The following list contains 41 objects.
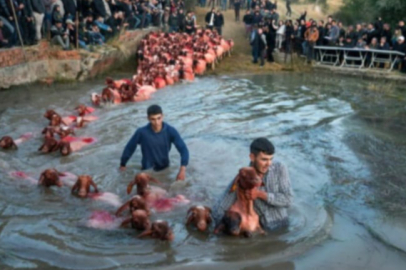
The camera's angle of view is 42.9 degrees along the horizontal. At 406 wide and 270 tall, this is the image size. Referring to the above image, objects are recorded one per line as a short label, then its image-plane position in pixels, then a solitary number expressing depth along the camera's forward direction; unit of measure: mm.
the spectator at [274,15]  27047
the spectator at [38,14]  16312
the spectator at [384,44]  20755
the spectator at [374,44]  21031
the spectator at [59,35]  17406
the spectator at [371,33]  21344
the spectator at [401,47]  20031
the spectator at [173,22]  26969
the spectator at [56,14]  17359
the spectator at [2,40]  15031
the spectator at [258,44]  22844
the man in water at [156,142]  8195
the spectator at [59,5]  17475
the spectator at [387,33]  21047
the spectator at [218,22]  27927
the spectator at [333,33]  22656
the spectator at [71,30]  17781
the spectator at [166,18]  27753
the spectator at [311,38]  22633
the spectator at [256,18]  26734
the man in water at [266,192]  5875
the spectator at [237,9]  31656
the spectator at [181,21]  27484
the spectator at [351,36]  22078
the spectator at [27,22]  15859
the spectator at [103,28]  20156
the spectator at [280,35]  23844
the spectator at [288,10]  35847
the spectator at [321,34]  22875
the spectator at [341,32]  22734
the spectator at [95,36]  19547
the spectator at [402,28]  20500
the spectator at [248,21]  27734
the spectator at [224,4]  34653
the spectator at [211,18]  27953
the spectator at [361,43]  21484
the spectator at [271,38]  23328
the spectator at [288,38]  23547
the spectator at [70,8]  18177
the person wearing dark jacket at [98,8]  20188
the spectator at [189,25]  26422
